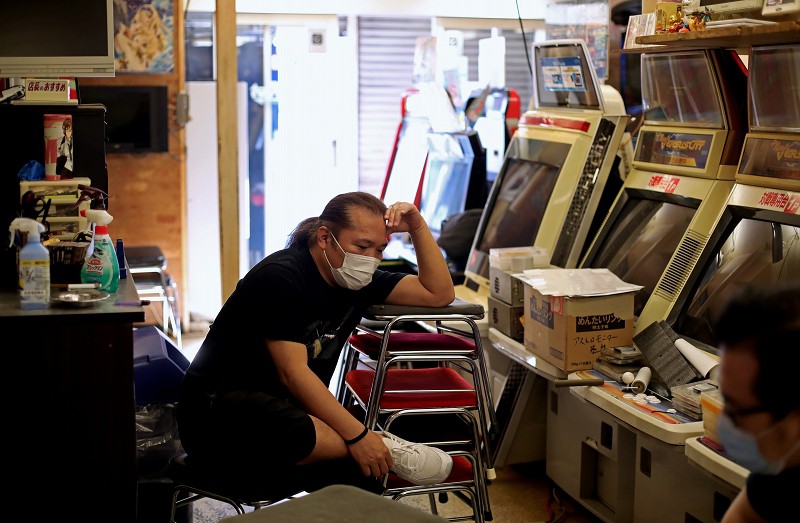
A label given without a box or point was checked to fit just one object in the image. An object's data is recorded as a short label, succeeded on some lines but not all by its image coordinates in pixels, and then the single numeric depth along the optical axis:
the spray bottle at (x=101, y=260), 3.00
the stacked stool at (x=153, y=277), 5.56
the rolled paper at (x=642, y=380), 3.12
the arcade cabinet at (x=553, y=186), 4.11
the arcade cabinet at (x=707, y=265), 3.00
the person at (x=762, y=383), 1.45
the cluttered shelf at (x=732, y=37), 2.76
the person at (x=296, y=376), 2.79
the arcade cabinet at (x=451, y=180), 5.49
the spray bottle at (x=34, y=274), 2.75
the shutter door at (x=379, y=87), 8.56
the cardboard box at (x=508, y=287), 3.81
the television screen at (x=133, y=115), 6.32
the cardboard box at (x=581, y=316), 3.31
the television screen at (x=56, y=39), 3.26
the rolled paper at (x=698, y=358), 2.99
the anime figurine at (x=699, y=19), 3.08
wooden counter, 2.71
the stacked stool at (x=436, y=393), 3.11
